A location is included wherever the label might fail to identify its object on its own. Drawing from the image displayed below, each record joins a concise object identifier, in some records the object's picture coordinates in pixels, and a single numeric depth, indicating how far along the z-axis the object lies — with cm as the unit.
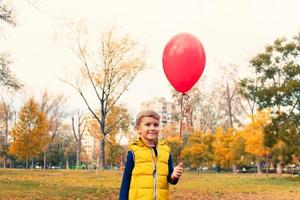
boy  349
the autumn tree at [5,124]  5567
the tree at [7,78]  1658
